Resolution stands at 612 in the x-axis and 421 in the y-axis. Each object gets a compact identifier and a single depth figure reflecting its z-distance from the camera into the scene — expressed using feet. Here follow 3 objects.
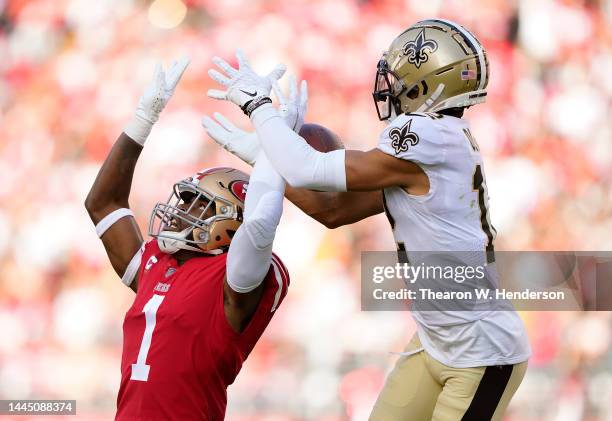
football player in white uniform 58.49
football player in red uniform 58.50
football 60.06
